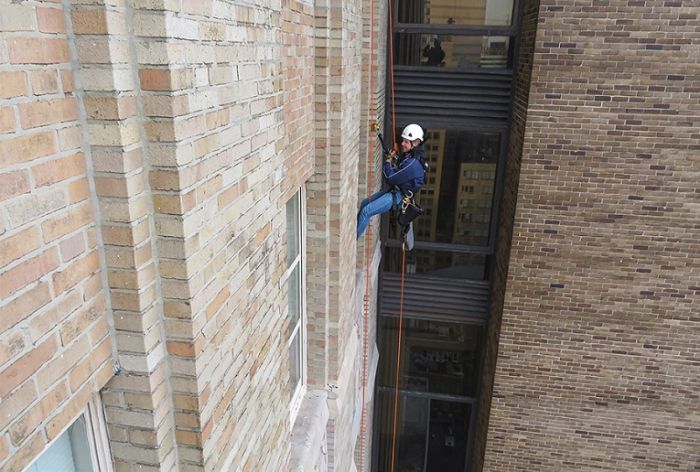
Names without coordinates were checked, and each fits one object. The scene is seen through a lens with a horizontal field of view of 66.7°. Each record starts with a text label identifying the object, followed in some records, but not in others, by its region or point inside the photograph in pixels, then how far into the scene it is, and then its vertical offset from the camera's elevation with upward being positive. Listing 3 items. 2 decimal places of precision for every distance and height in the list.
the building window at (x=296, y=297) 4.51 -2.07
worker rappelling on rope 6.52 -1.55
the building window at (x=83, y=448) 1.72 -1.27
